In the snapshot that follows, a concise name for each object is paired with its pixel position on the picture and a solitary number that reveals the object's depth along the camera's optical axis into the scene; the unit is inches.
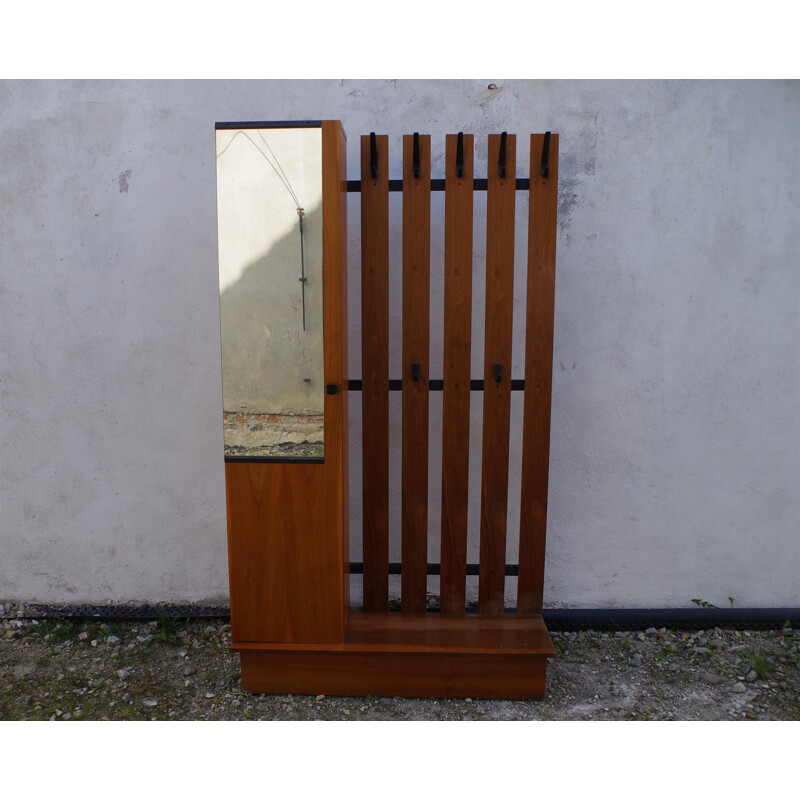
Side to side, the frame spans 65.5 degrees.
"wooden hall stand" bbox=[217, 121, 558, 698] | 95.8
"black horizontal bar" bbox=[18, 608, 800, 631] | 121.5
